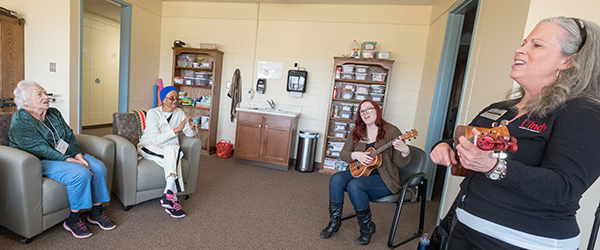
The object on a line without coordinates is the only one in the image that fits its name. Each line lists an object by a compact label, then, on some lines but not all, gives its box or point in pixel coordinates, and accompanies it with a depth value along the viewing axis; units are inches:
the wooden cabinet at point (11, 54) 128.0
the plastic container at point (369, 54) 155.3
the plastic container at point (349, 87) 166.1
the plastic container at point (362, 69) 161.6
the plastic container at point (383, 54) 154.0
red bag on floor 179.0
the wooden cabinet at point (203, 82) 178.4
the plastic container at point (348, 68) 162.4
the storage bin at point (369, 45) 155.3
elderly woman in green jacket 75.4
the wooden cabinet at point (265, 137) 161.9
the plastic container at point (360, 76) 161.8
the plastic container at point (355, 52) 157.1
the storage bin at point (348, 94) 164.9
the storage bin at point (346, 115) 166.4
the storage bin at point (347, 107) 166.2
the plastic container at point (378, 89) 162.4
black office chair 83.1
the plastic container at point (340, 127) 168.6
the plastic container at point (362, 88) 164.7
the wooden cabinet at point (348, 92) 159.1
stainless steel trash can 163.9
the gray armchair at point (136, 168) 91.6
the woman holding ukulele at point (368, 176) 84.7
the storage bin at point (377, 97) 162.1
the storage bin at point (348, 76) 163.0
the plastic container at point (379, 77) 161.2
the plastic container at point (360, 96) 165.3
